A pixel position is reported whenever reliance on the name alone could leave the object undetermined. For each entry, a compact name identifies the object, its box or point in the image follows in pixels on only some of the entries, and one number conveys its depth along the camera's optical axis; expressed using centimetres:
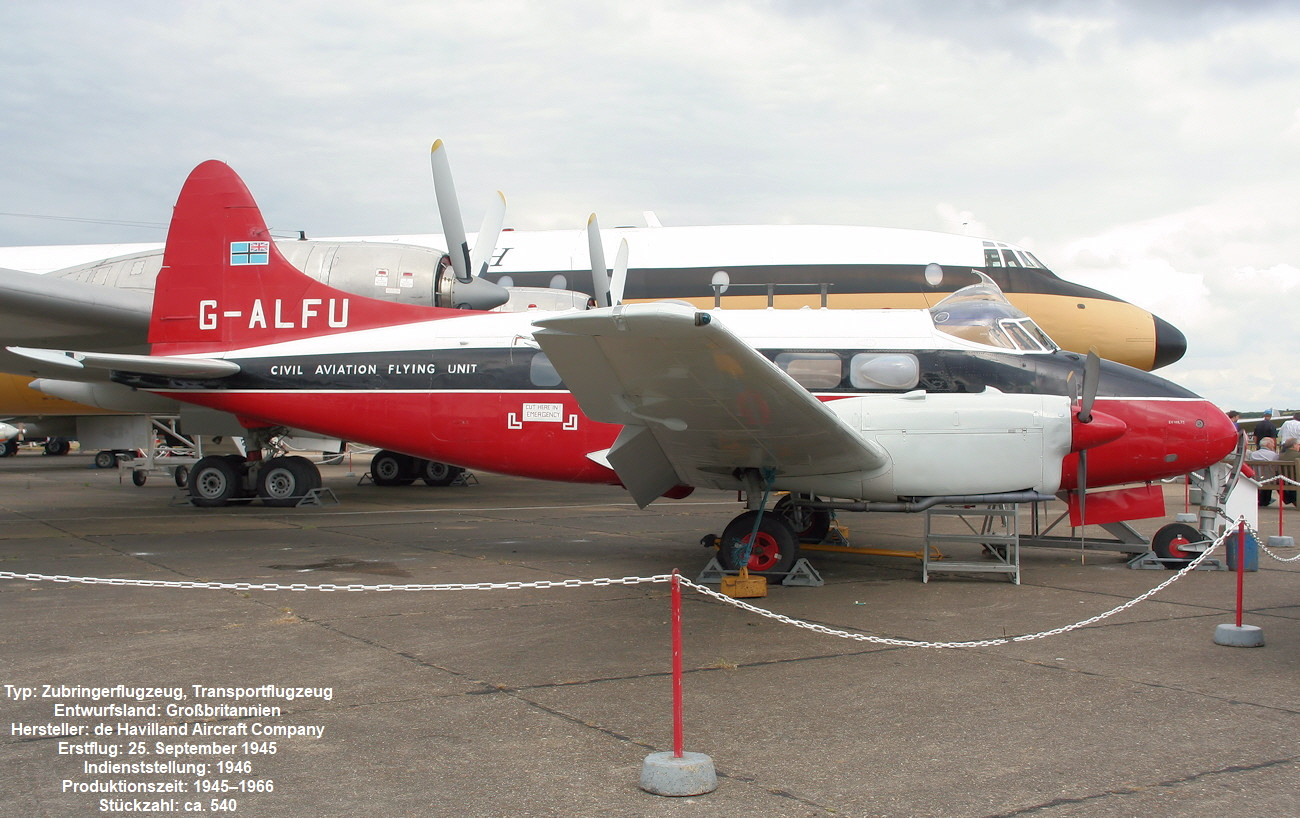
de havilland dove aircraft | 759
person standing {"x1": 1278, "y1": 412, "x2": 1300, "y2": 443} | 1883
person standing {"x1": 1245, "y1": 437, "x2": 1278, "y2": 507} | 1841
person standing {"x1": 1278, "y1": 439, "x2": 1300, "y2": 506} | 1841
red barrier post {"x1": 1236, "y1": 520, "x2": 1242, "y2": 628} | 672
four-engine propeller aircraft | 1515
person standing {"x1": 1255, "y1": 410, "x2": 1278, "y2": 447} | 2219
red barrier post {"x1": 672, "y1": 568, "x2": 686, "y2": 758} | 407
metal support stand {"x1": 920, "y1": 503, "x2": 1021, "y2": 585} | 905
